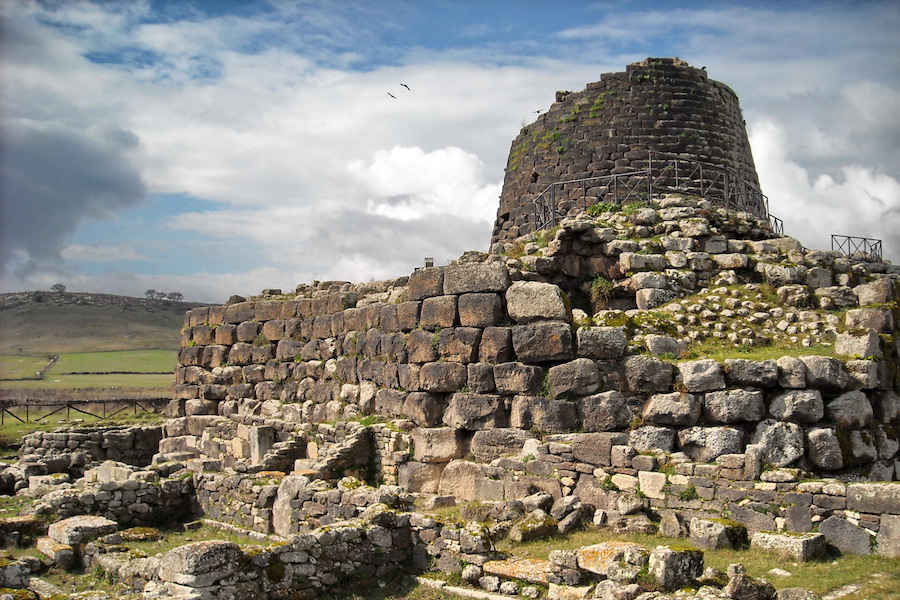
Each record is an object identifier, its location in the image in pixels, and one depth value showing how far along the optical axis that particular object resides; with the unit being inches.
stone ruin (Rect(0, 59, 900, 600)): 427.2
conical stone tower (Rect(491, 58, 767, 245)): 786.8
